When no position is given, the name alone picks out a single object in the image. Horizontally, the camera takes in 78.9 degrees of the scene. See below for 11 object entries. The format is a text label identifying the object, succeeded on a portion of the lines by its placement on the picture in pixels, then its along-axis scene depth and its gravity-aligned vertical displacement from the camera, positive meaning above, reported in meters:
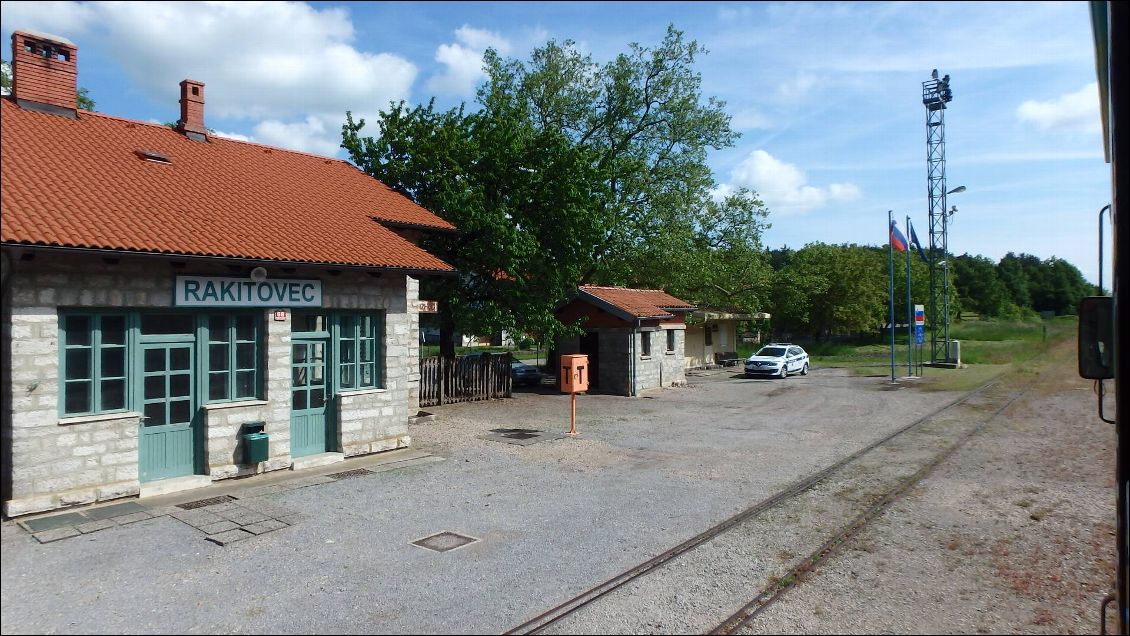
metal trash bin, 10.12 -1.63
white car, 30.08 -1.41
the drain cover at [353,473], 10.53 -2.17
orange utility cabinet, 14.71 -0.92
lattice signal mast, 34.44 +9.18
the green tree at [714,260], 28.78 +3.18
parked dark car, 26.39 -1.67
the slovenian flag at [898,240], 27.41 +3.60
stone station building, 8.26 +0.37
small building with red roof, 23.56 -0.31
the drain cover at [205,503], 8.69 -2.15
